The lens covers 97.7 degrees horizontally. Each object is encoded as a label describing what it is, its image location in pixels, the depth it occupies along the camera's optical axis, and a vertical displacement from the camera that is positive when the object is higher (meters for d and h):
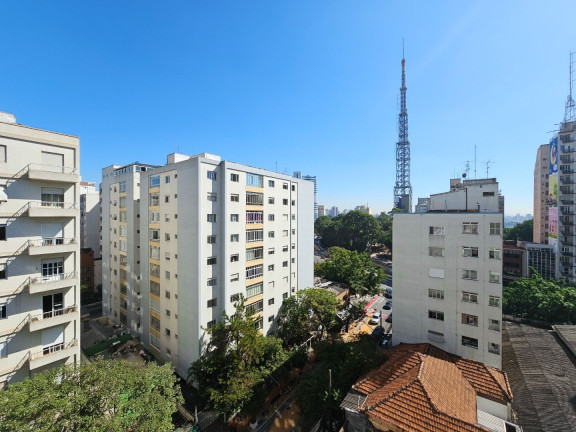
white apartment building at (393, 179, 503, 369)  21.05 -5.59
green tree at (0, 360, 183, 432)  10.32 -8.54
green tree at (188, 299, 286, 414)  18.91 -12.57
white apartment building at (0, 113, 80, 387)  14.41 -2.07
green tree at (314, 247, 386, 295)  40.88 -9.96
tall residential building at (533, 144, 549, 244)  70.12 +5.34
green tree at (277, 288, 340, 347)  28.91 -12.01
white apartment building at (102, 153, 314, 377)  24.88 -3.85
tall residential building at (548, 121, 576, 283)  49.81 +2.71
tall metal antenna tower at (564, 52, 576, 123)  53.50 +23.58
